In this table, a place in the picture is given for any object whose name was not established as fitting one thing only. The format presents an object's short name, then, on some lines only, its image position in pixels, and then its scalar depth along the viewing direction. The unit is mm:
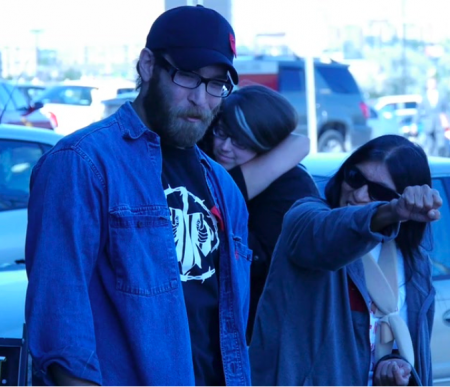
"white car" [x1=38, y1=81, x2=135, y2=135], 43469
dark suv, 42937
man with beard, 3937
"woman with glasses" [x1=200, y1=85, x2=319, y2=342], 7402
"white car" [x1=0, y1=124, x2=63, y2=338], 11773
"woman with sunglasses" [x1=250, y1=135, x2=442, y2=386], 5434
